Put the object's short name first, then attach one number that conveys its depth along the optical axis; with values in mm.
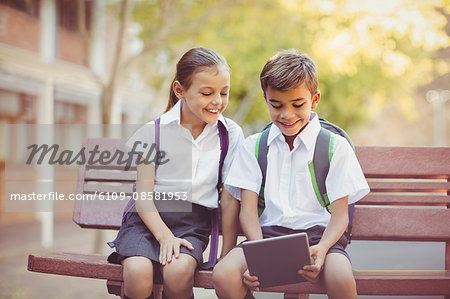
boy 2723
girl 2734
